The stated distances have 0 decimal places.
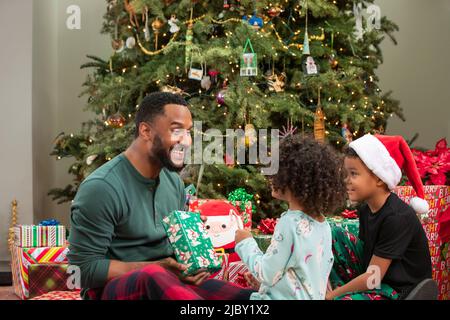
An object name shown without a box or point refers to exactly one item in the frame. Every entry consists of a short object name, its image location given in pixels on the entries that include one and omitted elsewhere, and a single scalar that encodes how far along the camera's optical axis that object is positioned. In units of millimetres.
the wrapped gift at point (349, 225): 2938
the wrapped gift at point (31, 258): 4098
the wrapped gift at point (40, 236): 4277
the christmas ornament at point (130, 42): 4875
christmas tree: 4461
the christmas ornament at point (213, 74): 4601
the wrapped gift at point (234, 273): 3328
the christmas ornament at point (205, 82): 4660
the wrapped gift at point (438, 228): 3805
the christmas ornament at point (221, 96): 4489
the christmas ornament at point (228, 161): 4426
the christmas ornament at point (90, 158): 4645
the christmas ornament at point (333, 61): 4867
